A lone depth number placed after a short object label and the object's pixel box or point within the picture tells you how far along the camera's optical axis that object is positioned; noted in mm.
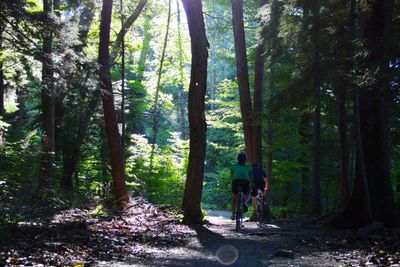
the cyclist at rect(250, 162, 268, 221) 14148
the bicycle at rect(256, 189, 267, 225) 14395
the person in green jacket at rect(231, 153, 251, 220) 12195
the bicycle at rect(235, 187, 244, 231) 12039
